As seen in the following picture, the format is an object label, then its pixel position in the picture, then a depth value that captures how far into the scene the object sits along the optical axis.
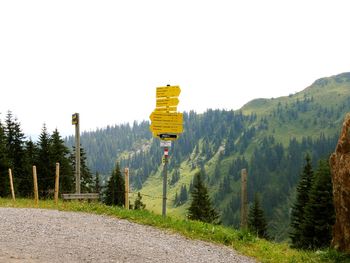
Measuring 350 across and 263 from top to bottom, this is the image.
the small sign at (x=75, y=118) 24.48
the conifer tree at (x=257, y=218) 58.12
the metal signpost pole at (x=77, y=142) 23.95
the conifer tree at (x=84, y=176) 56.84
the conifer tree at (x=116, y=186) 60.79
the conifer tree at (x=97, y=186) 67.75
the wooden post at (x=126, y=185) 18.85
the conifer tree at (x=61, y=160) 51.38
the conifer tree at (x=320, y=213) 43.53
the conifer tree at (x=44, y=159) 51.72
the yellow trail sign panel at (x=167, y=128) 17.28
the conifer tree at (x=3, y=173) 45.09
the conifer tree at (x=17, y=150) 50.84
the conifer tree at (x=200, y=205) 57.28
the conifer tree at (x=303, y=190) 53.64
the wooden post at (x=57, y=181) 20.77
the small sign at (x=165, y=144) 17.00
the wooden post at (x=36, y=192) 21.00
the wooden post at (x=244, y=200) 15.11
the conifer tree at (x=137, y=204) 69.79
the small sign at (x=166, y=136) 17.19
